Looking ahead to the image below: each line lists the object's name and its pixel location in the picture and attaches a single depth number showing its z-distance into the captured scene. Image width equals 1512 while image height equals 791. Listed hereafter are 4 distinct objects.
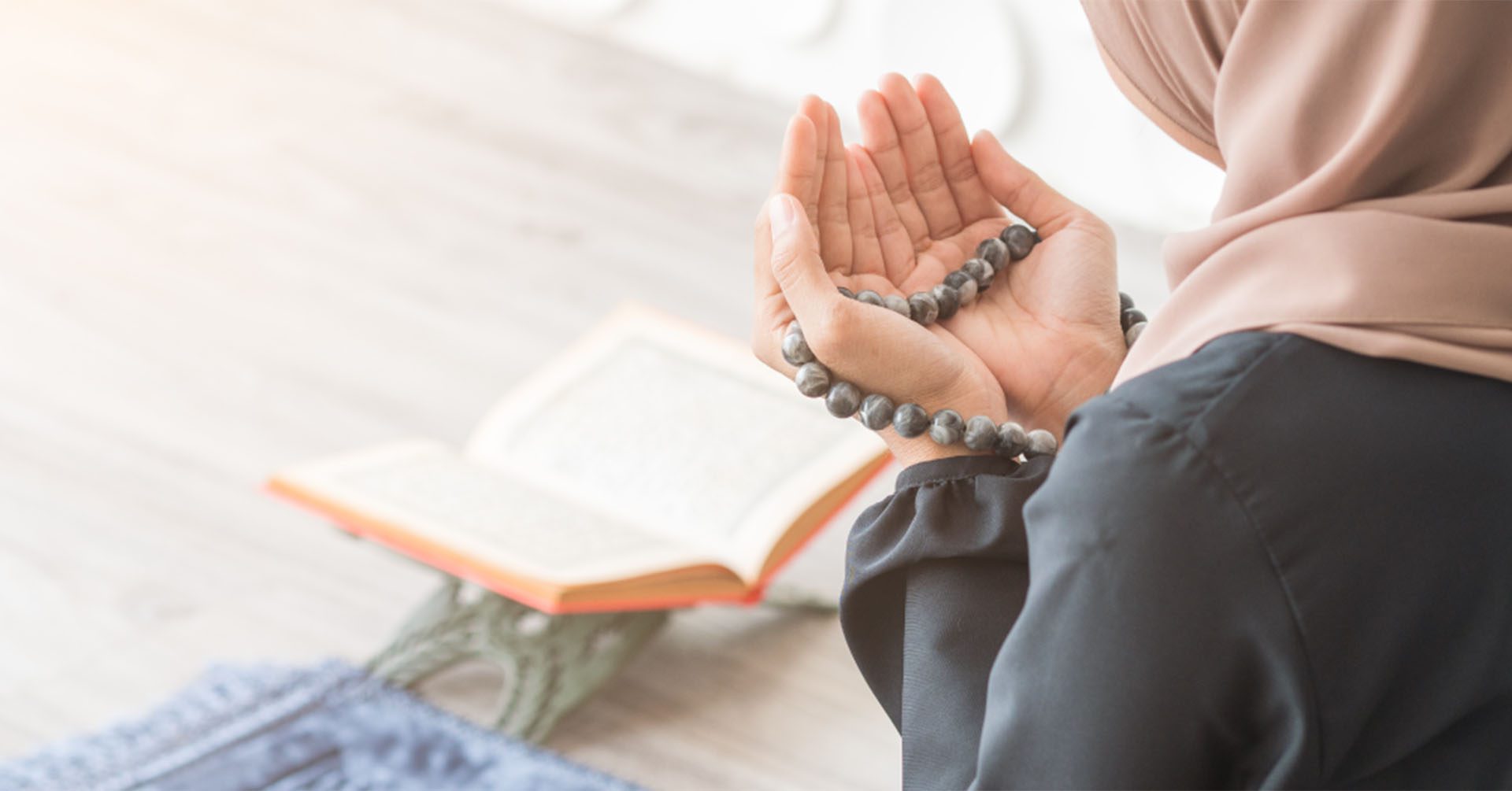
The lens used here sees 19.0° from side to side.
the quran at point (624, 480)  2.14
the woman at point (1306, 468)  1.56
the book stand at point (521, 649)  2.19
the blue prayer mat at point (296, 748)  2.14
